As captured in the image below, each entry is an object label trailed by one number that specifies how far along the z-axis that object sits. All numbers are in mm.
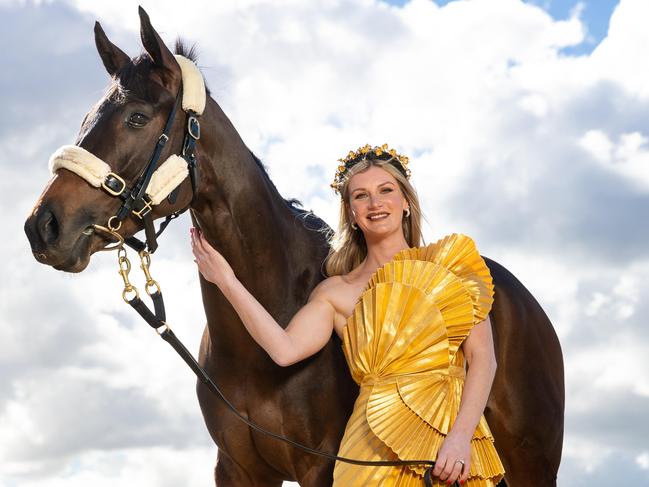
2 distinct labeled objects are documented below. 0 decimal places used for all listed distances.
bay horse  4043
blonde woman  3859
